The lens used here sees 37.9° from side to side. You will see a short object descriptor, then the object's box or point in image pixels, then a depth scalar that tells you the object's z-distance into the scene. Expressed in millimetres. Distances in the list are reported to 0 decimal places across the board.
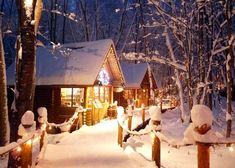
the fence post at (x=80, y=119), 19531
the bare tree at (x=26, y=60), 9383
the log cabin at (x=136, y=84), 33688
